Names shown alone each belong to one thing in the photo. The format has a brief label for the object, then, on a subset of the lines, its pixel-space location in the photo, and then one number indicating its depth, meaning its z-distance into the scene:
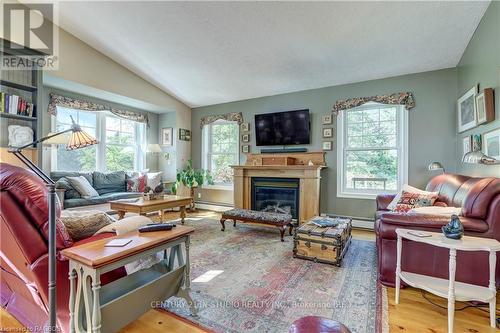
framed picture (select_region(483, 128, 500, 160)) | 2.33
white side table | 1.58
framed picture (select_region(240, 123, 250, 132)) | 5.34
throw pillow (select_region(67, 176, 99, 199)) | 4.12
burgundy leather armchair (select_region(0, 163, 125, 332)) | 1.22
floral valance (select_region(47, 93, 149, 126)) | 4.23
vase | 1.69
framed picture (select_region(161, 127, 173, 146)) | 5.94
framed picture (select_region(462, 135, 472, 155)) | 2.98
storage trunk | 2.65
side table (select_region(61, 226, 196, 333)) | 1.21
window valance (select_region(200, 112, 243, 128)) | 5.44
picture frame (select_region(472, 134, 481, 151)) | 2.74
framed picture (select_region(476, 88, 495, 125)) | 2.43
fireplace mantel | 4.25
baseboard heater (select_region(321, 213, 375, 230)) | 4.18
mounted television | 4.66
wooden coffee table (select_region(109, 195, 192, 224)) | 3.52
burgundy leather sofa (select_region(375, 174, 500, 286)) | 1.88
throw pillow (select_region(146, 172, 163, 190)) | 5.16
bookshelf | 3.25
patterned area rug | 1.73
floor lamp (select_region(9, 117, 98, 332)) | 1.15
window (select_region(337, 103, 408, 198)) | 4.04
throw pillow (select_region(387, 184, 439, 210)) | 3.15
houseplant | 5.58
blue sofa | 4.00
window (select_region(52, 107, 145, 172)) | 4.52
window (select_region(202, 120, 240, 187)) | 5.68
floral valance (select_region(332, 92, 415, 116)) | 3.85
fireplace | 4.60
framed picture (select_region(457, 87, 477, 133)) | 2.87
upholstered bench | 3.54
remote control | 1.67
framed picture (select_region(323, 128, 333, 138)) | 4.46
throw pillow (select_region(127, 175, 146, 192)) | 5.00
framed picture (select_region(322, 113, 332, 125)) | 4.47
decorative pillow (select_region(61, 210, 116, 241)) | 1.62
